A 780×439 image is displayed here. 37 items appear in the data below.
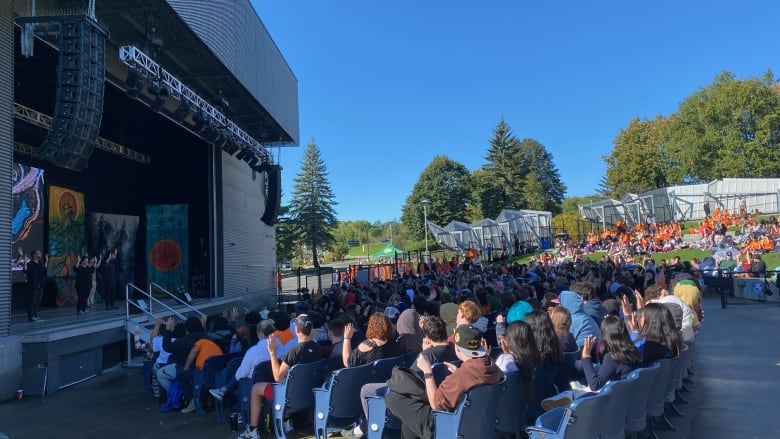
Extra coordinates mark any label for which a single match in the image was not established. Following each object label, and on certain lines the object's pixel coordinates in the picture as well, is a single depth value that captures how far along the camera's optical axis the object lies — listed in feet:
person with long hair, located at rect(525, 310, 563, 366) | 13.42
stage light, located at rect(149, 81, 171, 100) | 34.04
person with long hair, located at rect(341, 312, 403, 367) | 15.30
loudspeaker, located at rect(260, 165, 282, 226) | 57.31
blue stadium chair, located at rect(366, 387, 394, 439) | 13.05
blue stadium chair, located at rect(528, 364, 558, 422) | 13.85
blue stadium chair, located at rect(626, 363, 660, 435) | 12.02
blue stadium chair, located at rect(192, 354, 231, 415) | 19.43
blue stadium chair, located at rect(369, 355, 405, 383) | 14.96
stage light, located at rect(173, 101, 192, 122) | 38.70
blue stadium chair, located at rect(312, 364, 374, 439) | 14.48
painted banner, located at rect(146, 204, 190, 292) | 54.65
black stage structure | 25.46
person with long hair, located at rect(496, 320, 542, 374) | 12.60
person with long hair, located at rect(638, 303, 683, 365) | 13.67
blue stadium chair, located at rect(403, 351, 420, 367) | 16.69
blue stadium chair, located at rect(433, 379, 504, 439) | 11.04
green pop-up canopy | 113.50
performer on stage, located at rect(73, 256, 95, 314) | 36.97
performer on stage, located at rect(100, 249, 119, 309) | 40.01
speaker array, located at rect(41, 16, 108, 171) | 24.77
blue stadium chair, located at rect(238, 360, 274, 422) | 16.51
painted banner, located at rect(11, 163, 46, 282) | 38.17
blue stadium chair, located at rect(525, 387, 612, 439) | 9.68
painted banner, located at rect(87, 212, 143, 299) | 48.62
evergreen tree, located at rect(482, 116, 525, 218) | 179.01
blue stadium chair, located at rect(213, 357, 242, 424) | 18.89
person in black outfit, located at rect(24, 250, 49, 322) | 31.48
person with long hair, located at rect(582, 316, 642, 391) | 12.41
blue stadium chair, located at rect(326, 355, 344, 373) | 16.57
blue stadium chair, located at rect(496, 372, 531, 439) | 12.59
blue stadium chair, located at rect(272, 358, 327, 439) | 15.51
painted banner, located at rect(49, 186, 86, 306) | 43.65
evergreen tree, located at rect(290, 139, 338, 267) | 165.48
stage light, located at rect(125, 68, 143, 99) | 32.14
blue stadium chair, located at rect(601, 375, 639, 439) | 10.77
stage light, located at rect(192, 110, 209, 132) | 40.38
